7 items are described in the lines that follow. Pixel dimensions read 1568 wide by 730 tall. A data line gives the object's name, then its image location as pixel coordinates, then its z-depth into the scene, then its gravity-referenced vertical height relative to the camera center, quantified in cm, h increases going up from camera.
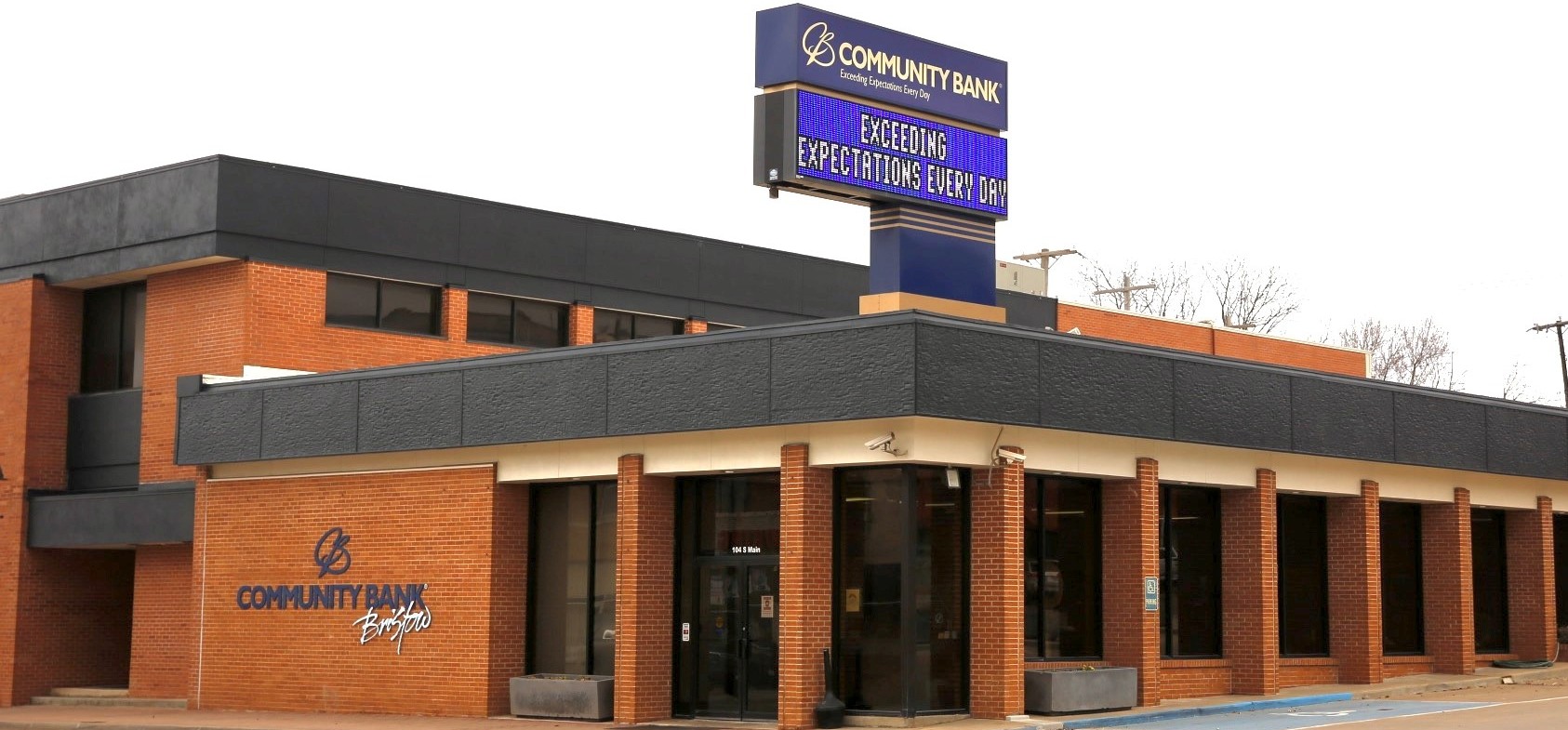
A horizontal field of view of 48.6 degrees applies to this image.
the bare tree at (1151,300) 7894 +1181
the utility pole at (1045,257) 6266 +1096
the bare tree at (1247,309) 7769 +1126
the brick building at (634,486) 2236 +107
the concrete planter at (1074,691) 2269 -174
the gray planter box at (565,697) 2416 -198
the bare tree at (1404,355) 8175 +977
